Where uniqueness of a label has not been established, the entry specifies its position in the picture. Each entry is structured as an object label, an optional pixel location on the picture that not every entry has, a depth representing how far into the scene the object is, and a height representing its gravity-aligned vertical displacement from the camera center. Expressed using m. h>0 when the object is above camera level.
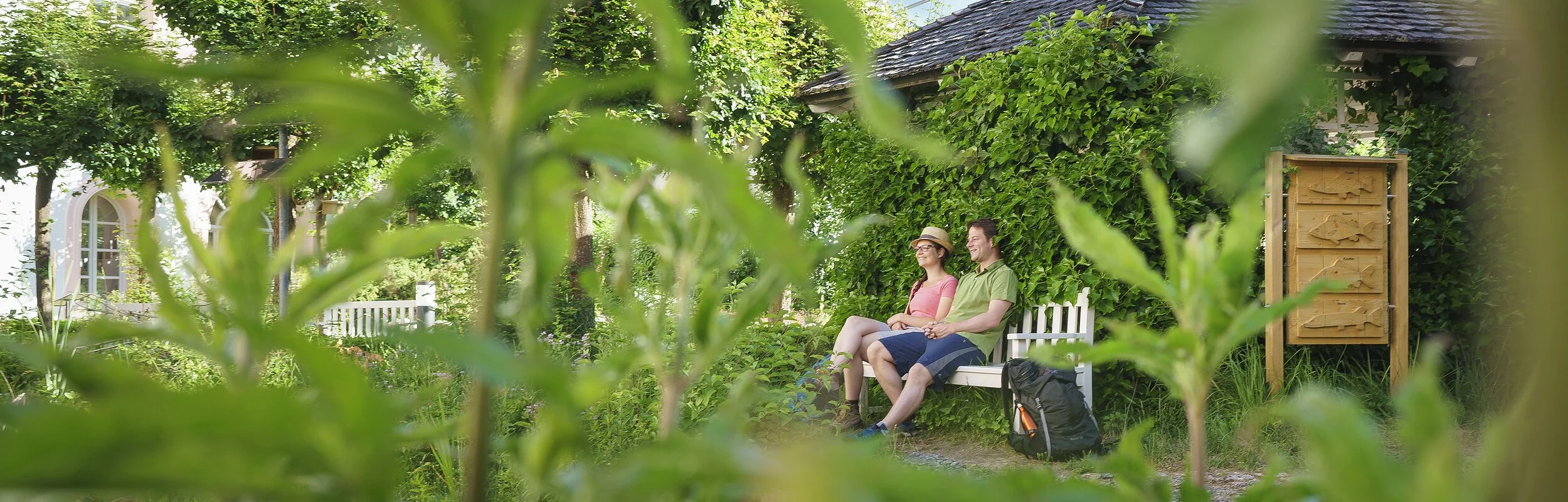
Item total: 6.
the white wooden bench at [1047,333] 5.17 -0.43
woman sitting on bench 5.79 -0.39
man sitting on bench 5.41 -0.49
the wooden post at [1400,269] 5.50 -0.08
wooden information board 5.43 +0.06
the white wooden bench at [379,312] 11.59 -0.84
